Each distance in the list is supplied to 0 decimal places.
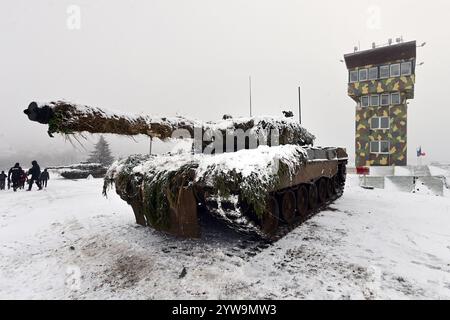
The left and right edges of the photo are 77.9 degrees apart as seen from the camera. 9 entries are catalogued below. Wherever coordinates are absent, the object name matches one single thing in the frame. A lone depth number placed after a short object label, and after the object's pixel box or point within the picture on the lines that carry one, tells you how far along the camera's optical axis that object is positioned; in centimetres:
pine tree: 4666
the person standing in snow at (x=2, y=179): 1517
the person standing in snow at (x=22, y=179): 1483
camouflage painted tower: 2277
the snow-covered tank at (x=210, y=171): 385
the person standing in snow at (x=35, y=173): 1433
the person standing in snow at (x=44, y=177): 1577
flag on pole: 2453
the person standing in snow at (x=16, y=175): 1441
